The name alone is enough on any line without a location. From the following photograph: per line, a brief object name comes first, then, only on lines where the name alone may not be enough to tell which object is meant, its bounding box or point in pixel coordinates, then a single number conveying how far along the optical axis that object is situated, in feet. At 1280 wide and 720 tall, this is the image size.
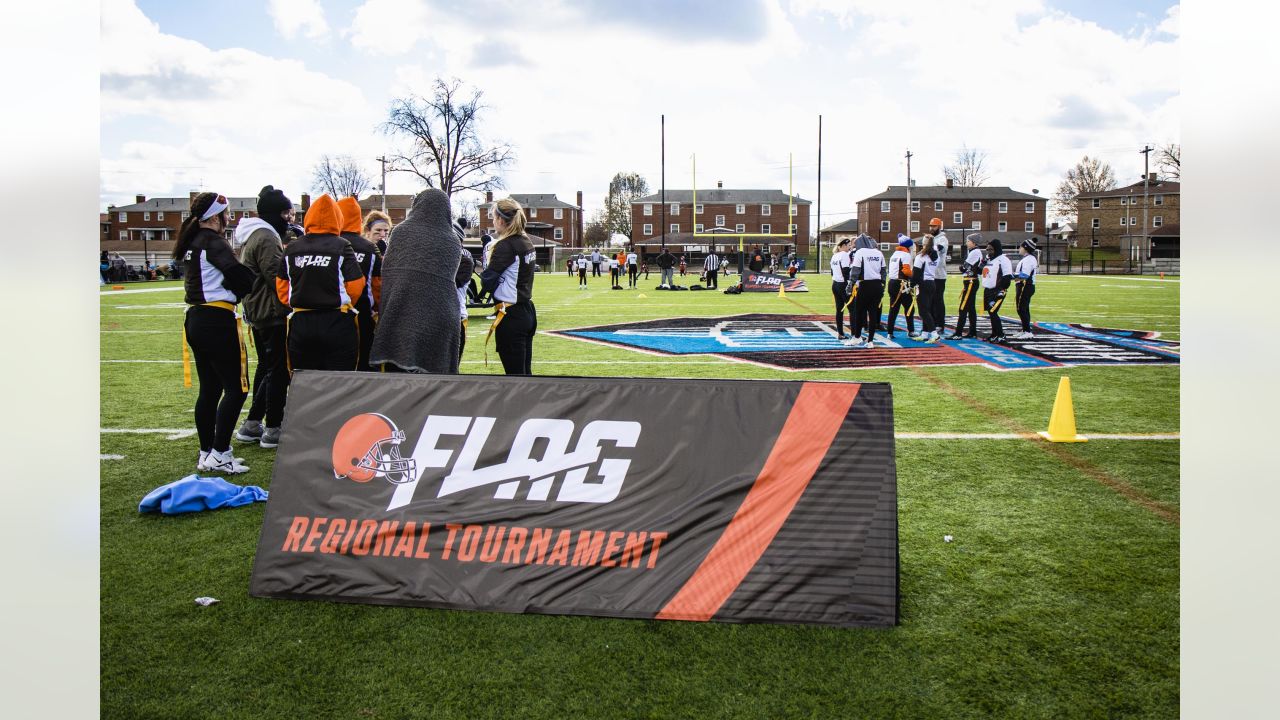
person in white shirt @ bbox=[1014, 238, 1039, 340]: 48.24
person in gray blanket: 18.25
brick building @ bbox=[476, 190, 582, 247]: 368.27
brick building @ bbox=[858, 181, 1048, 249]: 322.55
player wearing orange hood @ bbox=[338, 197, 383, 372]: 23.02
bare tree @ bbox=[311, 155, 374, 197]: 255.50
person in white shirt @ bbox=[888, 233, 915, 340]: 47.14
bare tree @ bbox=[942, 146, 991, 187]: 331.57
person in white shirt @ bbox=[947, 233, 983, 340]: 49.13
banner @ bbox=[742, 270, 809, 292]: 106.22
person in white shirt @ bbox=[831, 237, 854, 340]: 47.37
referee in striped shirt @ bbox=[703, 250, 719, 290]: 117.38
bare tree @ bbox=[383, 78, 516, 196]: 206.28
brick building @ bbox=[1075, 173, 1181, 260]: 295.07
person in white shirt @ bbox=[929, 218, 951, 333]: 49.42
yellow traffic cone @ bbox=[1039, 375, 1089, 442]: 23.84
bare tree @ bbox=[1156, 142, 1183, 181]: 241.55
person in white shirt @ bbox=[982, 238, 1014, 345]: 47.73
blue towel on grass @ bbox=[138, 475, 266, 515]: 17.37
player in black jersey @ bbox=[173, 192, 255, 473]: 19.06
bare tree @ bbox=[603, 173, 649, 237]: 337.60
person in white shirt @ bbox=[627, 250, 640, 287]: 123.95
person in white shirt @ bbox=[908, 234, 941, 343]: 48.97
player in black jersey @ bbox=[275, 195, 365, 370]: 19.21
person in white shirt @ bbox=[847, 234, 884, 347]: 44.65
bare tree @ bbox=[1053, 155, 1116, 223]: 312.87
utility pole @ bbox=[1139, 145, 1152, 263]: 222.40
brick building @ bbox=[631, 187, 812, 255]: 318.65
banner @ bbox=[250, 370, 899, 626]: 12.22
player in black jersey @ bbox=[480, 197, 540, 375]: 20.67
